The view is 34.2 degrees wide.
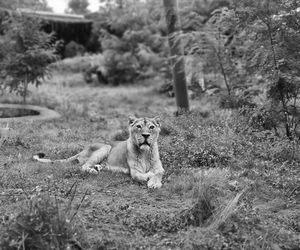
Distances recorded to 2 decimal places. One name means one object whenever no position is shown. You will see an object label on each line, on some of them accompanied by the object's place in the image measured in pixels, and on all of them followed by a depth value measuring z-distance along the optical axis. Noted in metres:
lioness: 8.19
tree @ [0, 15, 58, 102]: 16.72
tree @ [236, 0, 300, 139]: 9.77
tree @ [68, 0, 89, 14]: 49.73
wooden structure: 29.01
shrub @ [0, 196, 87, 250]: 5.15
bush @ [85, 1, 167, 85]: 24.48
